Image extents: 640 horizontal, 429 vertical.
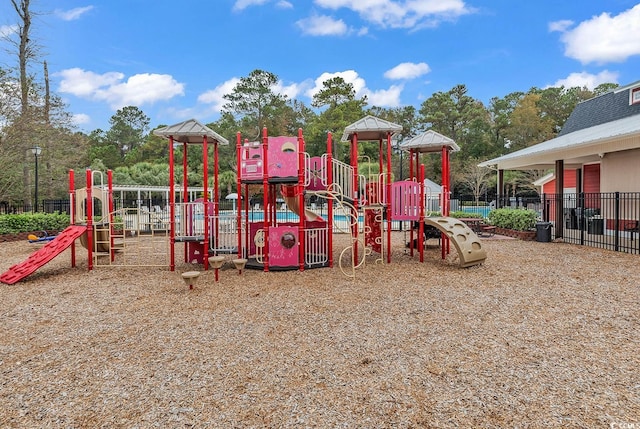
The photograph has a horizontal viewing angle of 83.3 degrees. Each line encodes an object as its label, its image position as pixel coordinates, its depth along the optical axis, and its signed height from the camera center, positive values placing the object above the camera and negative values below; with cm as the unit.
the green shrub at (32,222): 1451 -45
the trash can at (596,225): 1300 -78
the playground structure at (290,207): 820 -6
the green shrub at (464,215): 1780 -48
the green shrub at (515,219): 1406 -56
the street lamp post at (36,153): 1620 +266
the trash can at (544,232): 1282 -99
